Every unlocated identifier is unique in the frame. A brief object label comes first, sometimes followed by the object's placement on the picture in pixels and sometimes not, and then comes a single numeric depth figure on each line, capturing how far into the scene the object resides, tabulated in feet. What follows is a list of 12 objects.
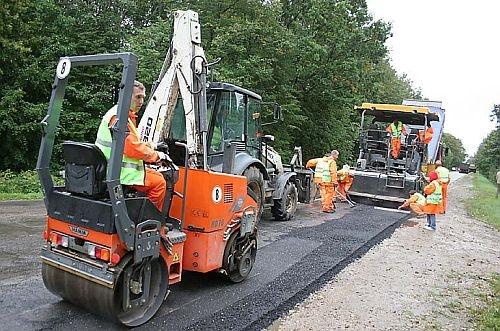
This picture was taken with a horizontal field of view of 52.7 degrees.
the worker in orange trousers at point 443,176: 42.37
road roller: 13.12
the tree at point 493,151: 147.74
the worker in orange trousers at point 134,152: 13.44
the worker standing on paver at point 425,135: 47.00
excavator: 20.34
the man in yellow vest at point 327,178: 39.83
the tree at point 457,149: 318.14
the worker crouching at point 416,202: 39.14
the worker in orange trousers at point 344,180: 45.39
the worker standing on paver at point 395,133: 47.14
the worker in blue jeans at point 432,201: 35.40
